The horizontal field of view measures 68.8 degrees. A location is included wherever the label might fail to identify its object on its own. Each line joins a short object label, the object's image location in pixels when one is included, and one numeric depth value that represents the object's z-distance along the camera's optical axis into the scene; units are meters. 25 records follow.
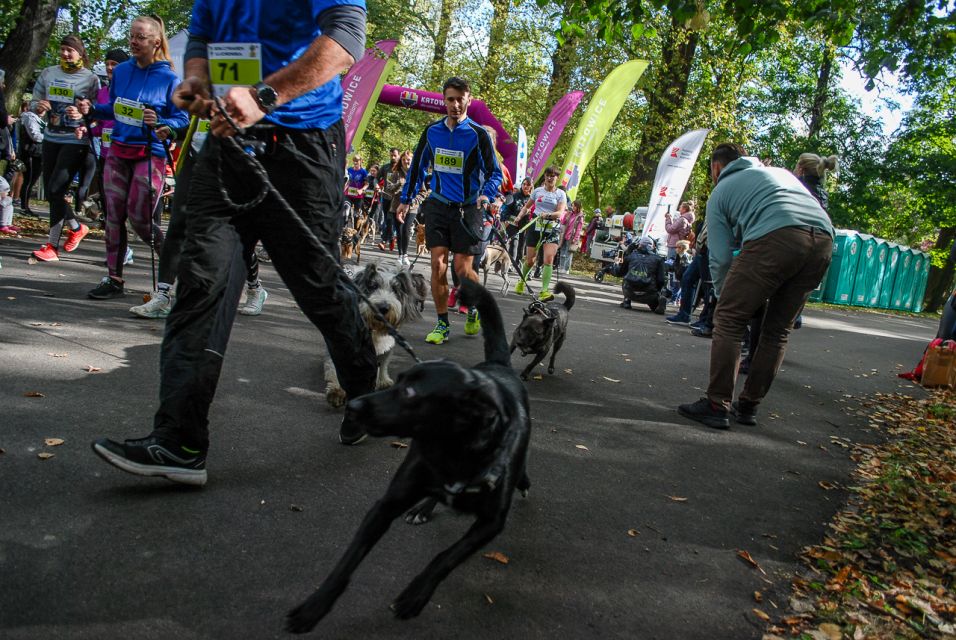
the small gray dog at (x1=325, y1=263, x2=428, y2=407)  4.91
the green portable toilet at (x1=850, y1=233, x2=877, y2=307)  25.72
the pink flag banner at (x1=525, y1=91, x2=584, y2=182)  21.06
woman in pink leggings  6.09
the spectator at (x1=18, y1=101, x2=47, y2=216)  12.37
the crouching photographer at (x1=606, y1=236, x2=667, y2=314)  12.95
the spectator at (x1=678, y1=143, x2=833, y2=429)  4.87
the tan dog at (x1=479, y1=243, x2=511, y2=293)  12.86
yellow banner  18.56
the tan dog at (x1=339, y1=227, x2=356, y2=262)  12.97
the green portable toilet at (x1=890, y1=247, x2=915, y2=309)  28.62
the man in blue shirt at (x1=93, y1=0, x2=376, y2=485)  2.75
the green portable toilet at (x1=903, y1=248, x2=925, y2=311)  29.66
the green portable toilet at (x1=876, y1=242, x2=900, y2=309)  27.53
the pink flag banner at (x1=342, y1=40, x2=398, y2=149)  15.50
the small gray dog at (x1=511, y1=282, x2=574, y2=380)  6.11
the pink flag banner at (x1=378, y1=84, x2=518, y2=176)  20.23
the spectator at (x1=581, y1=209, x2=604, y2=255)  26.94
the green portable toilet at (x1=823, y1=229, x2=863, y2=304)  24.72
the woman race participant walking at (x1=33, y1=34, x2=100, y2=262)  7.83
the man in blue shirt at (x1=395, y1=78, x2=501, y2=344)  6.77
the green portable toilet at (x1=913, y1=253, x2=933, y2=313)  30.38
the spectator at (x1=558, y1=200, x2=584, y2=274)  20.41
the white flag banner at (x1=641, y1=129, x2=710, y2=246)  18.91
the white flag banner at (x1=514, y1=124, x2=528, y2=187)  22.00
